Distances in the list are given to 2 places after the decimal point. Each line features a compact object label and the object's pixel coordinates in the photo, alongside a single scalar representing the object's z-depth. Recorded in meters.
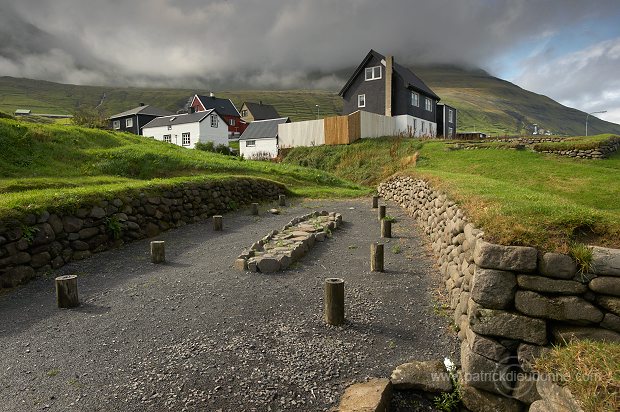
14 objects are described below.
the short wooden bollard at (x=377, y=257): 8.20
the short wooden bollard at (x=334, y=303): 5.82
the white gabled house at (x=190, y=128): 56.03
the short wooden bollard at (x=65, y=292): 6.64
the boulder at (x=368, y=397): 3.97
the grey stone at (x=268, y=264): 8.14
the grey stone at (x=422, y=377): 4.50
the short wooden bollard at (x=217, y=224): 12.93
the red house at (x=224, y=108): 71.19
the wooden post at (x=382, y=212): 14.02
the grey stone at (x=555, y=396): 3.40
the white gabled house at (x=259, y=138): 46.81
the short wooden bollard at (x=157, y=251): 9.17
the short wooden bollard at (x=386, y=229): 11.41
